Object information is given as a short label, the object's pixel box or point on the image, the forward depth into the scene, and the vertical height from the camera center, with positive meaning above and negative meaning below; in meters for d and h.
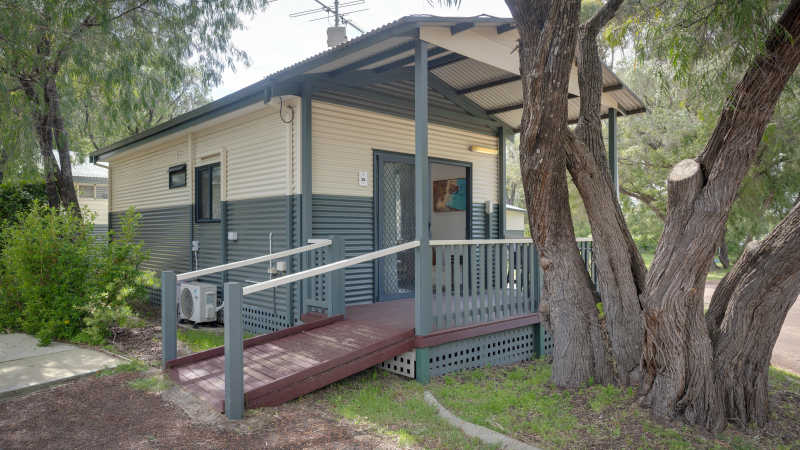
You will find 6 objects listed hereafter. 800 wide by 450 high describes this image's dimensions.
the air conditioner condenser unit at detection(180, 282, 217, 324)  7.05 -1.08
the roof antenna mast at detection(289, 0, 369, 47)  8.07 +3.11
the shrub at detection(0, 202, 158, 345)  6.03 -0.67
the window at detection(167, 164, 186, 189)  8.58 +0.90
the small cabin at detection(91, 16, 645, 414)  4.93 +0.62
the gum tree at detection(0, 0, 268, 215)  7.56 +2.84
